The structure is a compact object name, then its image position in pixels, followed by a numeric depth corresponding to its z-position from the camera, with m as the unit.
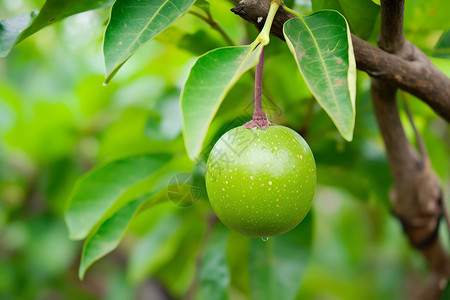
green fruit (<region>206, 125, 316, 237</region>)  0.73
